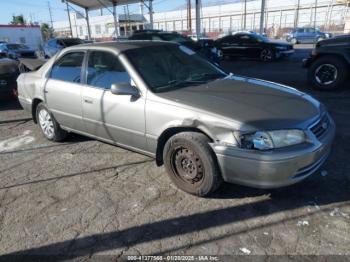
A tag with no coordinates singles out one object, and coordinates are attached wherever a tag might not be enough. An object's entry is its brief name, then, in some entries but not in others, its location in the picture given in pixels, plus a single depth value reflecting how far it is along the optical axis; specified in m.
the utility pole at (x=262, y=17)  23.92
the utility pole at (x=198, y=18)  22.98
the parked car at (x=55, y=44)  17.73
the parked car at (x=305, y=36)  30.50
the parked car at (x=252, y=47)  15.62
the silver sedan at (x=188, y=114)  3.09
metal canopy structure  26.12
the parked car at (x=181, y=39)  14.29
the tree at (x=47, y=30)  60.44
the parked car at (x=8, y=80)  8.02
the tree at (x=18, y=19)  72.96
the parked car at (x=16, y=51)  18.61
